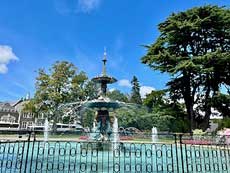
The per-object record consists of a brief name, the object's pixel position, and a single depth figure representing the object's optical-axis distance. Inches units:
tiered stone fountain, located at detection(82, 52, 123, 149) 339.2
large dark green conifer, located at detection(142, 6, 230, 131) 660.4
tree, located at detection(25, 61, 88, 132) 1016.6
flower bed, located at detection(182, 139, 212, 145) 410.6
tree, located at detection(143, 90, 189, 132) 701.6
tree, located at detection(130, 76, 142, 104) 1885.9
